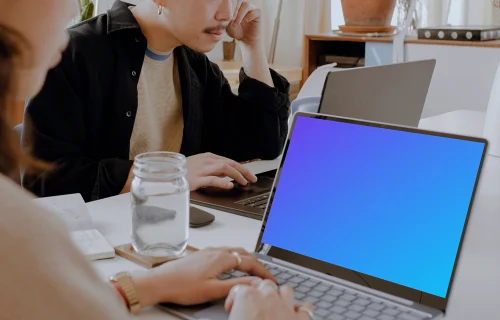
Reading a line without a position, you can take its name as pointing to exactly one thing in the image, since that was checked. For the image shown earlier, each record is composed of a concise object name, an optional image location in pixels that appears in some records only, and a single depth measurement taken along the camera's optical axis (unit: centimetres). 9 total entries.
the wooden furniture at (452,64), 352
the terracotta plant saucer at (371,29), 402
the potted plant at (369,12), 399
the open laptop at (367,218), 130
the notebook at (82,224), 148
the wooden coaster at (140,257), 144
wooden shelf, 349
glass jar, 148
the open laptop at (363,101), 174
